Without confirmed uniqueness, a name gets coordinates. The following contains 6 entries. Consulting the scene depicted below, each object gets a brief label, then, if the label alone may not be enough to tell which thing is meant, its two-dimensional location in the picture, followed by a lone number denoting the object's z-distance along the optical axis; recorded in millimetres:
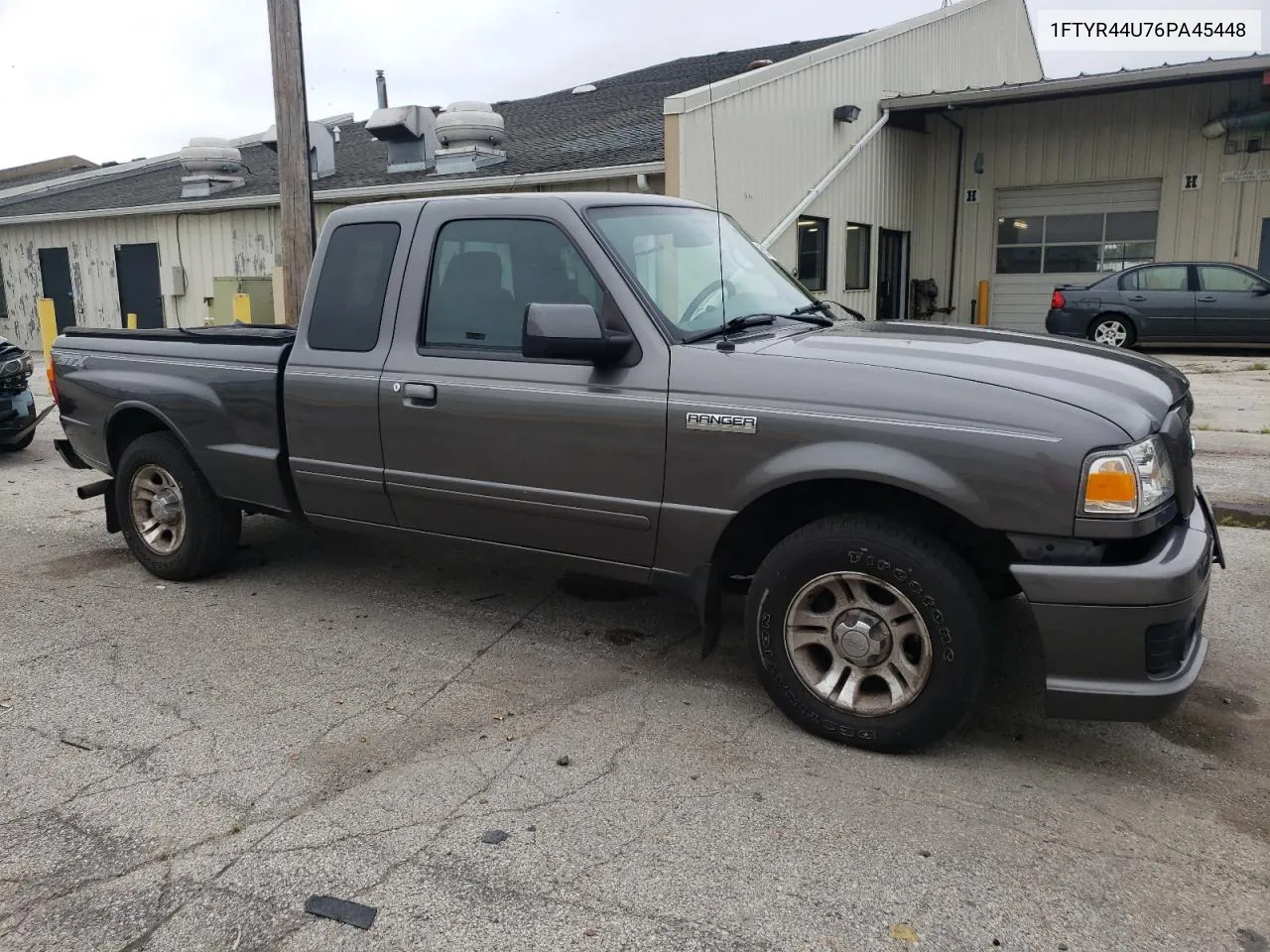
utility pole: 9383
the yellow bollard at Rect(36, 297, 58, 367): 16391
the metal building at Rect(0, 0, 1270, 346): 14344
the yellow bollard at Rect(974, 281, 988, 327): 19859
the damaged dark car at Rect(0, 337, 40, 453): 8648
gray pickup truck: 3062
